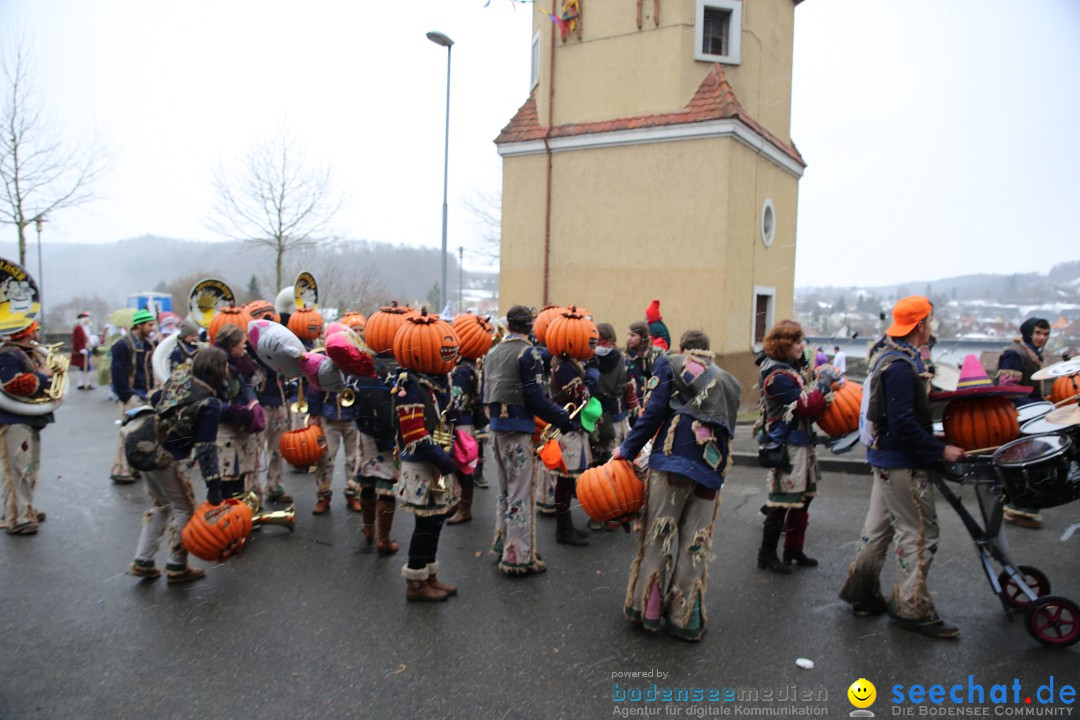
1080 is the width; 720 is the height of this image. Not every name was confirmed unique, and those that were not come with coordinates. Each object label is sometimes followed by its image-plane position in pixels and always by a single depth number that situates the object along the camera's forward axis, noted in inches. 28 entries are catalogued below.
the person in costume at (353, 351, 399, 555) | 222.4
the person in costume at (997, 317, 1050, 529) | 266.5
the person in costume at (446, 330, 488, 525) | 277.0
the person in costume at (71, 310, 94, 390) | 705.0
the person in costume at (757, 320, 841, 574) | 208.4
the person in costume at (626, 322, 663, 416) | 308.8
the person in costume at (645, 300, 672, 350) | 346.9
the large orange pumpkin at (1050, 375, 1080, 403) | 226.8
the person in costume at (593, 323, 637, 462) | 280.7
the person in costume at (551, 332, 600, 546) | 252.8
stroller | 155.9
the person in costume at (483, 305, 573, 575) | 213.0
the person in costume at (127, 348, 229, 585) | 197.5
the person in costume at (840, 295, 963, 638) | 169.5
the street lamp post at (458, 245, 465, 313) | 1102.5
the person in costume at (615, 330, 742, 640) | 167.6
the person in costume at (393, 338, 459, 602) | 188.2
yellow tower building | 558.9
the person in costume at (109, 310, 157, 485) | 335.0
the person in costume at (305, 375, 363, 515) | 289.3
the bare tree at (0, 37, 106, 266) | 590.2
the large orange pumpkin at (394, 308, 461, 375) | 190.5
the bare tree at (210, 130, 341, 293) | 786.7
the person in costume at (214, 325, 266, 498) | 231.3
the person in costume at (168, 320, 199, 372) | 275.6
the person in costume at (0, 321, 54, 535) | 251.1
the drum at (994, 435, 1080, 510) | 155.3
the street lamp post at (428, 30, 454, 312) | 607.4
